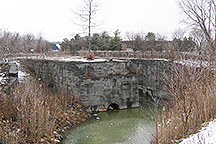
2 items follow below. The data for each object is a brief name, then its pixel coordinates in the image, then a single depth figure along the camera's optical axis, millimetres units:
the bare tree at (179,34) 32253
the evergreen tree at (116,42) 32919
